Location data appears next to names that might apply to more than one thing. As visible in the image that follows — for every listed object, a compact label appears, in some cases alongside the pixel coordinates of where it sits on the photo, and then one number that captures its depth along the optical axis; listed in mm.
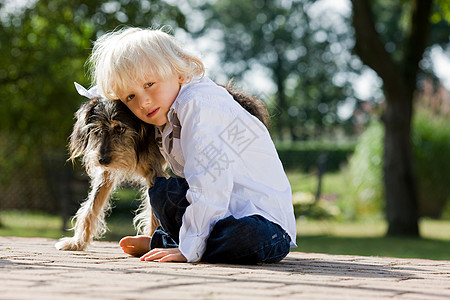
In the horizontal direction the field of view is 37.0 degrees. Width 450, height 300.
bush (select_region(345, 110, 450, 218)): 15617
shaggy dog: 4113
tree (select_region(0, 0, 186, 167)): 12219
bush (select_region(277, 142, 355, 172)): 14938
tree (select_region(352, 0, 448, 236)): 10539
